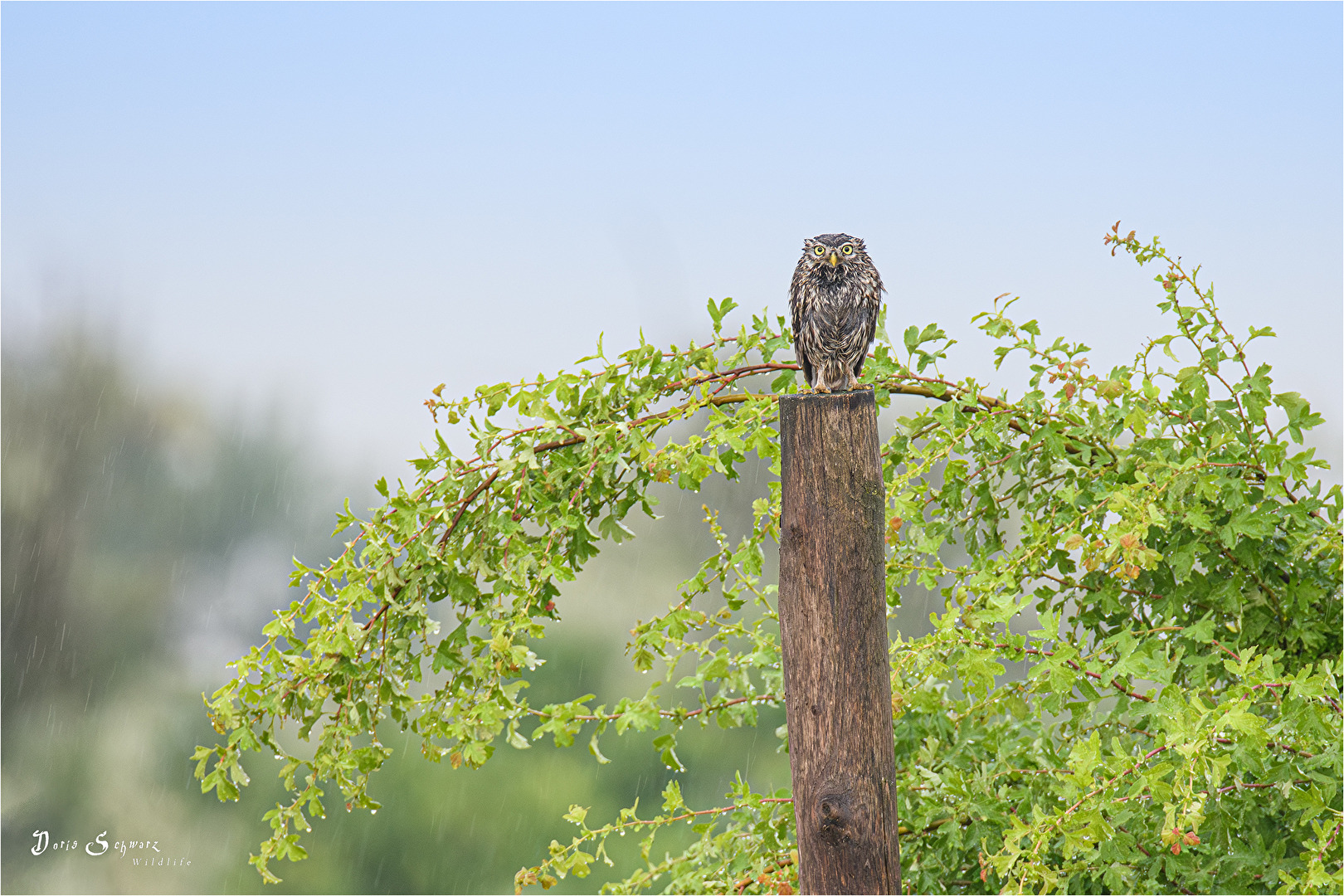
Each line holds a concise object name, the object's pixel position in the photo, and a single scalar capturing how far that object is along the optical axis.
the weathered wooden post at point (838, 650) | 21.20
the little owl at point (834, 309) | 21.34
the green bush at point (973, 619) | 21.26
